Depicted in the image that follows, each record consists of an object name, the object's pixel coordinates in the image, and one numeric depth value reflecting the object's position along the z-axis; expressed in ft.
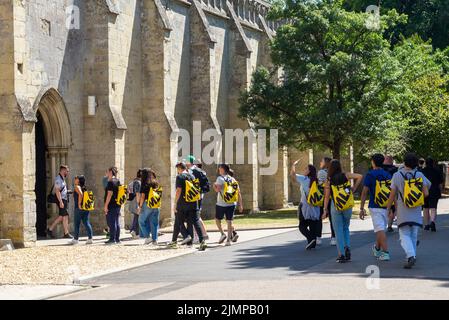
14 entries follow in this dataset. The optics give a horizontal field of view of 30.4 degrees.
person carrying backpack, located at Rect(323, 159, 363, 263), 42.70
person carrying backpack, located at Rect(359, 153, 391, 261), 42.63
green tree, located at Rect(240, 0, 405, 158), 97.40
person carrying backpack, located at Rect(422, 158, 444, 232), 61.21
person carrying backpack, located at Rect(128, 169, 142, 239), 66.80
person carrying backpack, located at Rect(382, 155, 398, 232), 58.23
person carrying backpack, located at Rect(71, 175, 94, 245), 60.95
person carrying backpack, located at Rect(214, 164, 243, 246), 55.36
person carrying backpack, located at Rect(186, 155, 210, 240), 56.49
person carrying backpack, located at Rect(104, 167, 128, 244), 59.62
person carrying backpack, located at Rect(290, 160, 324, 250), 51.16
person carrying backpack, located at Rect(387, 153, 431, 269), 40.32
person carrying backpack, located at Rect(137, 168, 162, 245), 56.75
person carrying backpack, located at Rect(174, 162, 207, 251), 54.34
